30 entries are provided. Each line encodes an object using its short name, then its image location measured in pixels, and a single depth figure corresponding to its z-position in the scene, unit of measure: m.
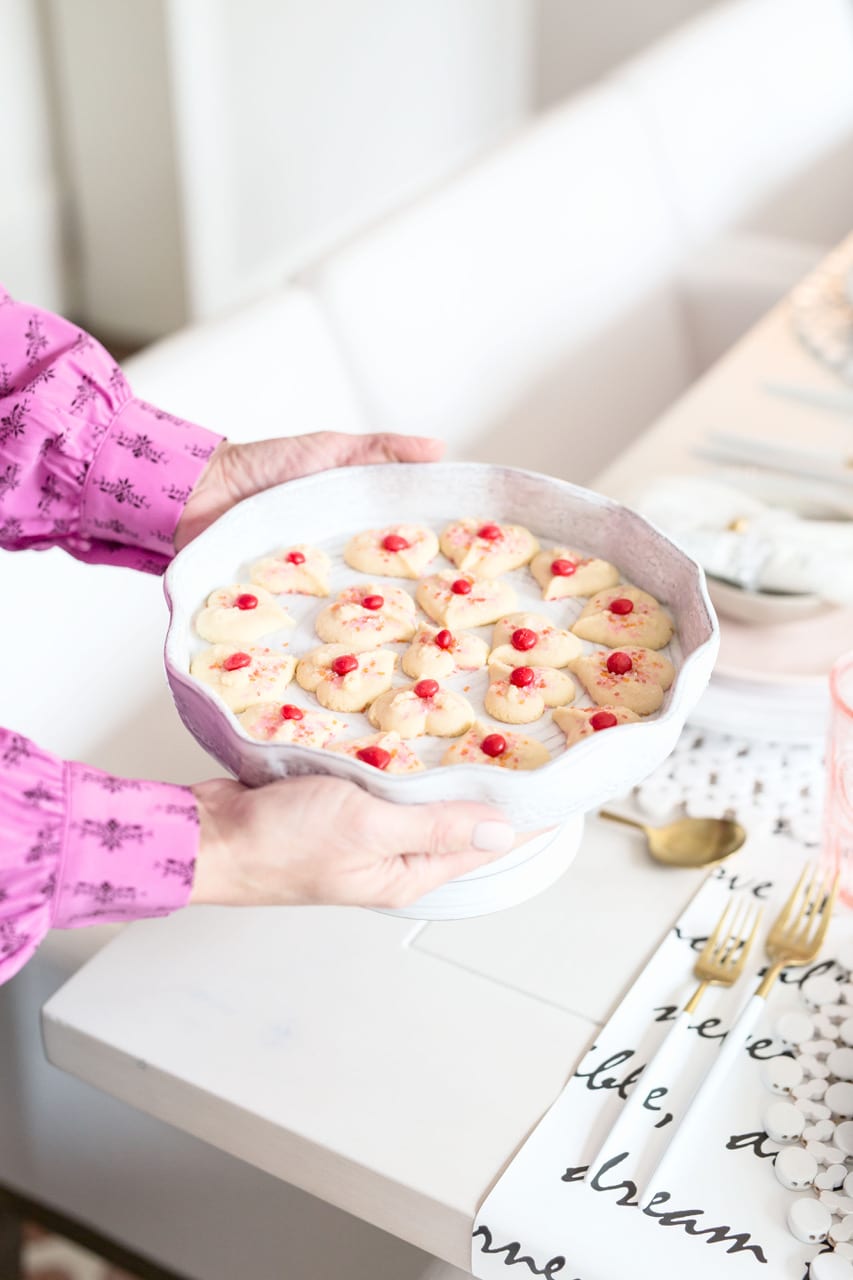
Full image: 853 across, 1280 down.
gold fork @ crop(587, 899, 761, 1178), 0.75
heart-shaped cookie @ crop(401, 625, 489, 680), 0.88
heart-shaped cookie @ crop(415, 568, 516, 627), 0.93
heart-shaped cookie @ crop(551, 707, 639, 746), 0.80
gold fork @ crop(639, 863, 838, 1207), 0.75
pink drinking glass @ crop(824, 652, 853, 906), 0.87
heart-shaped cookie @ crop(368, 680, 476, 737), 0.83
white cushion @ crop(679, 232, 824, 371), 2.24
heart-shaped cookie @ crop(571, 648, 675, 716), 0.83
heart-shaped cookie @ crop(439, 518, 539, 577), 0.96
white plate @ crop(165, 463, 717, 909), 0.72
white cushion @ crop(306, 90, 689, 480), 1.74
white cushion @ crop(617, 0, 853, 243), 2.44
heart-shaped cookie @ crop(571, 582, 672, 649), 0.88
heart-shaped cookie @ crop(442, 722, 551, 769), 0.79
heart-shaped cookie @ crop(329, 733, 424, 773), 0.78
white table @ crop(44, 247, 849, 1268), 0.77
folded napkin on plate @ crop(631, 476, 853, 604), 1.10
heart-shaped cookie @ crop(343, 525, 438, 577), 0.97
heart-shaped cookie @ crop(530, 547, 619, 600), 0.94
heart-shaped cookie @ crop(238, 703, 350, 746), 0.81
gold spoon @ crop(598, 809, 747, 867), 0.95
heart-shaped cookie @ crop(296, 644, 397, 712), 0.86
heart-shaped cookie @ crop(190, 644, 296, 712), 0.84
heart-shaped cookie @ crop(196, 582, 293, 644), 0.89
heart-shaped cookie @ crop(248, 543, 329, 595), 0.94
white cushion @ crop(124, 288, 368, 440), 1.42
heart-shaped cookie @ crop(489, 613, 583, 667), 0.88
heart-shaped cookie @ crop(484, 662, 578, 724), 0.84
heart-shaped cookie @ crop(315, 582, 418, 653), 0.91
